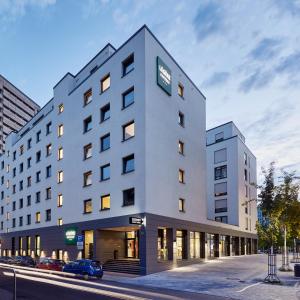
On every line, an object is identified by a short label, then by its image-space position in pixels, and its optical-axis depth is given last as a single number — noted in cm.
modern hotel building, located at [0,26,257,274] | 3369
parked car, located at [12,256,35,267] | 4259
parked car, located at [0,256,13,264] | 4599
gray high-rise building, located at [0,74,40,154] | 12250
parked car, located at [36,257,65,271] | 3431
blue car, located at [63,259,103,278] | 2820
